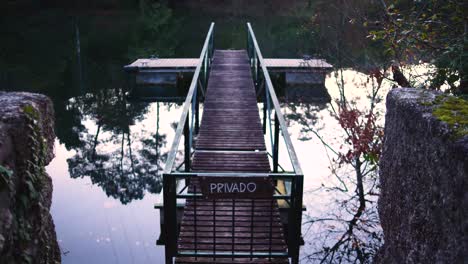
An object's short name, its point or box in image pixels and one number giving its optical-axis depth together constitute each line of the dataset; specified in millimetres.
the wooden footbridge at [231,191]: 4402
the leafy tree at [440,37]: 5078
